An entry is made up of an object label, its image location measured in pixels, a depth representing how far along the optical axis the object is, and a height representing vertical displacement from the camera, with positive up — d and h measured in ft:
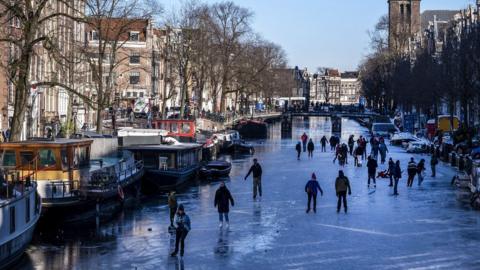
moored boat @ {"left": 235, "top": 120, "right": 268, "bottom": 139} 381.19 -3.96
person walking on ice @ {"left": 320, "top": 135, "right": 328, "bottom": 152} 285.64 -6.72
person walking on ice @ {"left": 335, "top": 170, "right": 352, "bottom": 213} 123.85 -8.65
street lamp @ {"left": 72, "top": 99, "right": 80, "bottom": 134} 224.86 +1.90
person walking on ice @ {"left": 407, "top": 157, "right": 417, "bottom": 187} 166.09 -8.78
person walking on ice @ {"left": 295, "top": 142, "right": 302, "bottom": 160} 249.10 -7.38
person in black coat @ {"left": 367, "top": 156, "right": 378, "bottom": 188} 167.43 -8.19
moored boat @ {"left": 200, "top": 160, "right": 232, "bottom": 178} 189.57 -9.74
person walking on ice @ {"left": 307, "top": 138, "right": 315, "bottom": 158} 255.66 -7.32
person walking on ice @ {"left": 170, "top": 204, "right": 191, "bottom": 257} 91.40 -9.94
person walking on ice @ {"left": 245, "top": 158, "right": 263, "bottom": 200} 141.59 -8.57
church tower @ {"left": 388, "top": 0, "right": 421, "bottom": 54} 476.71 +42.27
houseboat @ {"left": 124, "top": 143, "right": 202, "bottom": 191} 161.79 -7.80
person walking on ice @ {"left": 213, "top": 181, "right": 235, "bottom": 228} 108.68 -8.96
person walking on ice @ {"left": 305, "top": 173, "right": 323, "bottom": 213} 125.18 -9.02
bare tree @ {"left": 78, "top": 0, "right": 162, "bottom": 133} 192.03 +21.83
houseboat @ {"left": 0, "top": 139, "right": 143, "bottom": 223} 112.47 -6.90
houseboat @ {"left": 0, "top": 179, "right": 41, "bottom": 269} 86.28 -9.10
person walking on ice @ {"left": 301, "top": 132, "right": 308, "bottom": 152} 278.60 -6.31
